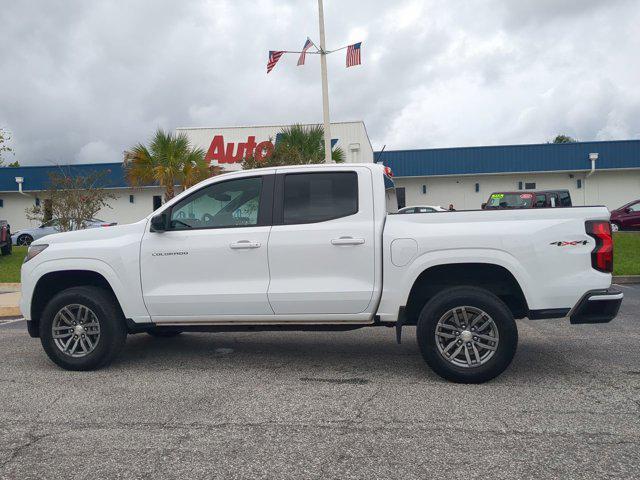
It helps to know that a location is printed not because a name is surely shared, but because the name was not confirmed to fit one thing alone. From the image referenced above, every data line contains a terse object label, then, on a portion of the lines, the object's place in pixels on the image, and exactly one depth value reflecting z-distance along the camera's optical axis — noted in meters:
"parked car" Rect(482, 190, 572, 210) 20.95
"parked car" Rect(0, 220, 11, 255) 18.80
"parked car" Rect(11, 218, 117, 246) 25.88
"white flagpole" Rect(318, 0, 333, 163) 17.03
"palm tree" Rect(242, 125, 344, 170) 18.16
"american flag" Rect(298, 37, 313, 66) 17.20
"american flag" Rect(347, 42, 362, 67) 17.06
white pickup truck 4.77
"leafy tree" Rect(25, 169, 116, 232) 15.73
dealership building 30.58
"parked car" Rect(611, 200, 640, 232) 23.66
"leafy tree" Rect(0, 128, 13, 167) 31.41
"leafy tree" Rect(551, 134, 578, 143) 73.31
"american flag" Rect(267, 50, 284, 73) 17.71
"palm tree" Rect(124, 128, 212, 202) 19.39
